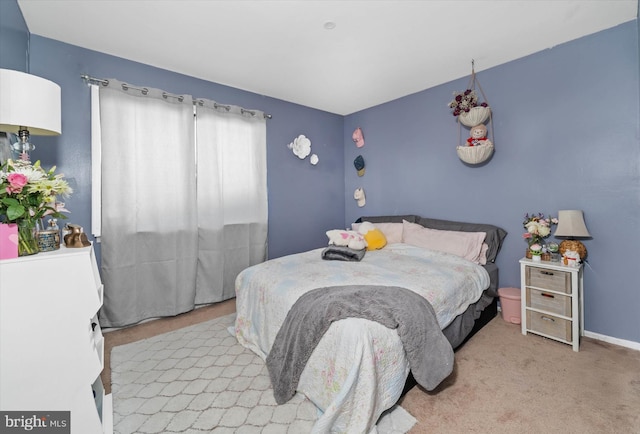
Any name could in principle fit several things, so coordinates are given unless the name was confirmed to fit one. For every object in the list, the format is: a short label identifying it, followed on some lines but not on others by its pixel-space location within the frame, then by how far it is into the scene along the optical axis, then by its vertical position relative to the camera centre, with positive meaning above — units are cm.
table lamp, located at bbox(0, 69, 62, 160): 135 +57
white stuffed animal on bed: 299 -25
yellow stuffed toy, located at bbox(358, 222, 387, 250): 328 -24
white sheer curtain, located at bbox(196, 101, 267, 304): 316 +26
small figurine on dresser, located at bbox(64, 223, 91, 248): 149 -9
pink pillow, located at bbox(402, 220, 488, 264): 284 -27
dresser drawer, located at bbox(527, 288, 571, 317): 226 -72
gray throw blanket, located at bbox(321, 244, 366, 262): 272 -37
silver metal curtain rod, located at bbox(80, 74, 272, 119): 249 +122
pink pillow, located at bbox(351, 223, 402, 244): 343 -19
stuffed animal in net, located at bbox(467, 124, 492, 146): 292 +81
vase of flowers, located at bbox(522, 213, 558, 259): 252 -14
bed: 140 -63
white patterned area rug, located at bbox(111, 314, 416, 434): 154 -109
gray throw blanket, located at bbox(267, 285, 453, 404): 158 -65
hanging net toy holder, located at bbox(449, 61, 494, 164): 287 +94
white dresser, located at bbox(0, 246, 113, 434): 119 -51
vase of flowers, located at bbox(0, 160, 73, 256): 124 +11
